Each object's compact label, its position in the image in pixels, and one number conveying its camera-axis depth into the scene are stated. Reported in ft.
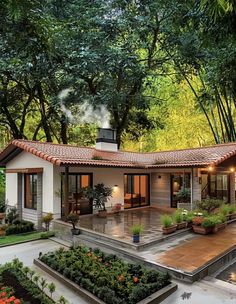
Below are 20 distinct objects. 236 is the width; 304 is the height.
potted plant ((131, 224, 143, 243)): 27.07
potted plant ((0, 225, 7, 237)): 38.05
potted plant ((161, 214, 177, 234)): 30.91
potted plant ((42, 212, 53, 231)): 37.32
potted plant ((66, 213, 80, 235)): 32.81
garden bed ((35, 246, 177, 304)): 17.28
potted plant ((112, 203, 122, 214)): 46.35
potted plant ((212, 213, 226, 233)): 33.32
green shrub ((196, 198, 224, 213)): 38.96
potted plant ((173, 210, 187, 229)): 33.24
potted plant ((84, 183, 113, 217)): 40.50
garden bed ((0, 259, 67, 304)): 16.24
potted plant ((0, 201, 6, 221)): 49.55
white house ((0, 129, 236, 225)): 39.42
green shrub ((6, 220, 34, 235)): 38.75
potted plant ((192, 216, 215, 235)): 32.37
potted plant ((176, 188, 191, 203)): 44.16
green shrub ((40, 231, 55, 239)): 34.98
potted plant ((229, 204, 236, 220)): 39.93
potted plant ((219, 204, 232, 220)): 38.39
